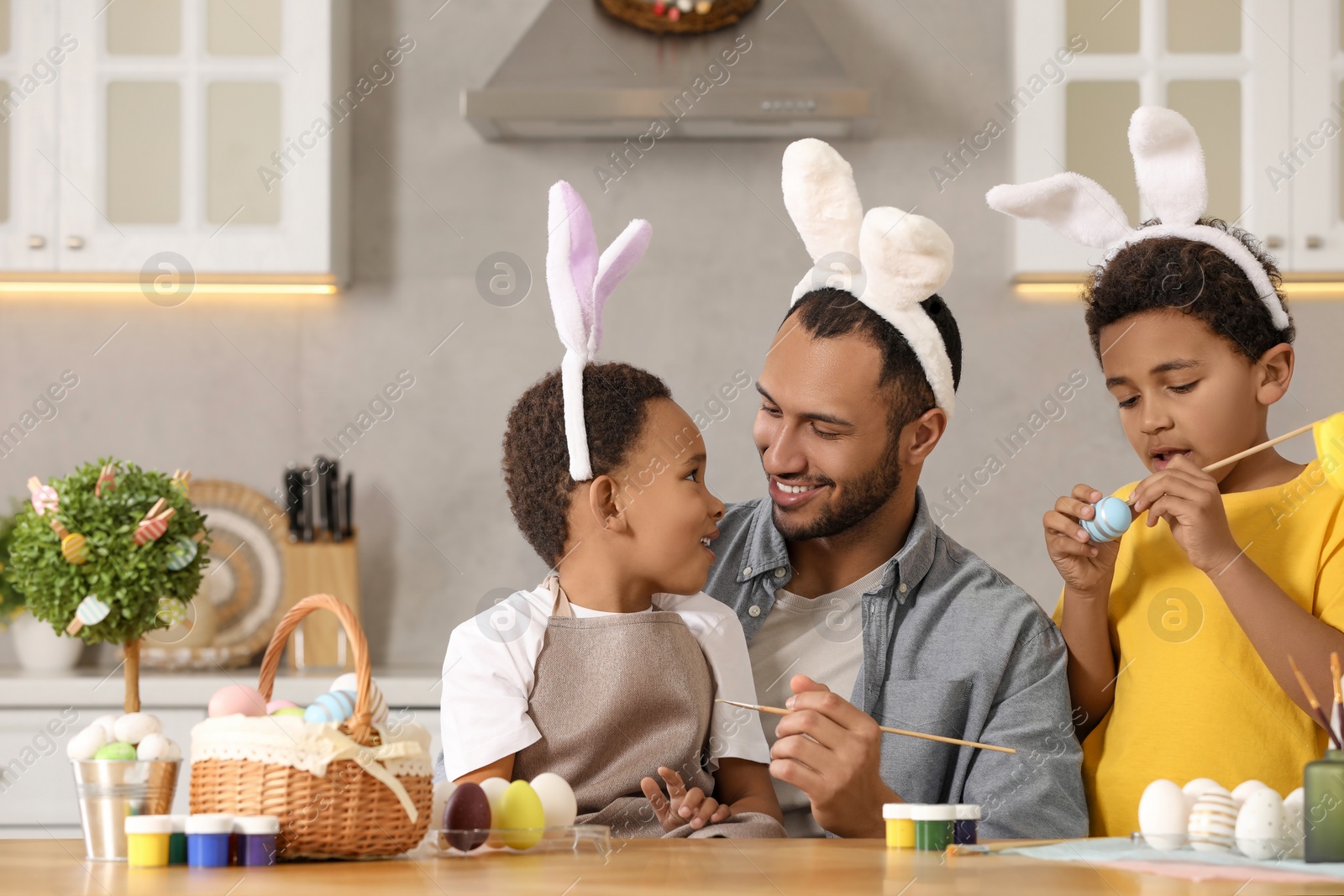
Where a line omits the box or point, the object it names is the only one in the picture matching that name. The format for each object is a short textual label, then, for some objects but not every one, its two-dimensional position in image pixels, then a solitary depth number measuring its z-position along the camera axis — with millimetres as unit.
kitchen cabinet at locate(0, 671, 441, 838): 4804
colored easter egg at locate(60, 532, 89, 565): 3253
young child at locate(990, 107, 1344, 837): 3302
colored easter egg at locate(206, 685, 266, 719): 2875
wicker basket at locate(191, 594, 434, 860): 2829
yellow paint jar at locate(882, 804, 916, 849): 2944
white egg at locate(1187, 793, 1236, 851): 2891
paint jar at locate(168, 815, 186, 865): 2847
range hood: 5286
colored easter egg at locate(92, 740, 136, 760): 2886
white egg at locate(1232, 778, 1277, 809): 2900
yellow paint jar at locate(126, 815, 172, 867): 2836
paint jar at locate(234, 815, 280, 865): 2818
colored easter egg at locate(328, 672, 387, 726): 2864
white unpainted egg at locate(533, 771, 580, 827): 2976
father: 3447
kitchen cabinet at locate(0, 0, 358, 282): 5519
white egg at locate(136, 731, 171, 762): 2890
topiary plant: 3269
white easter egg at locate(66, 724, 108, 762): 2887
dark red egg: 2916
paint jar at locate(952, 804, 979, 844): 2941
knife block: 5547
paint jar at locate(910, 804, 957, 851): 2932
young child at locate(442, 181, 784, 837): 3230
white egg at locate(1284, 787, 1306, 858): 2861
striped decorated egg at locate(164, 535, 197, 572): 3343
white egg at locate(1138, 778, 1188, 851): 2913
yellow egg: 2933
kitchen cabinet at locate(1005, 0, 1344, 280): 5473
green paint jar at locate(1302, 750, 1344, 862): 2842
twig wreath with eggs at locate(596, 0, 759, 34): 5515
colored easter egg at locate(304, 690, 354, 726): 2851
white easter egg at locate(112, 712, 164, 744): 2905
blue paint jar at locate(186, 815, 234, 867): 2819
